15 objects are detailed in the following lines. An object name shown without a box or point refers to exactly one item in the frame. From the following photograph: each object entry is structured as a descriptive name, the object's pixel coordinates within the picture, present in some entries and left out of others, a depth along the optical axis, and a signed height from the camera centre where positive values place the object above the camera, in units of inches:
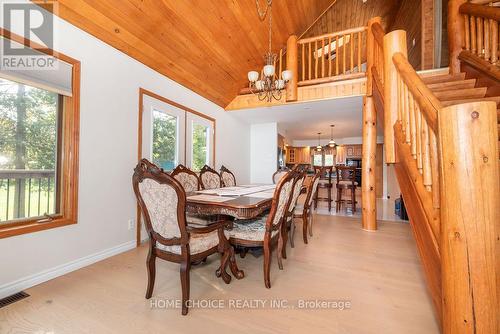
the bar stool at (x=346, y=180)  183.0 -9.1
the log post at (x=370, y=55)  125.8 +69.7
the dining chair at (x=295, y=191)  80.8 -8.8
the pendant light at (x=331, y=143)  297.1 +38.0
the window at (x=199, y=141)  143.9 +20.6
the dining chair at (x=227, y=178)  137.8 -5.5
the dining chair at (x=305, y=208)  107.3 -20.1
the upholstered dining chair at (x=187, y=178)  105.1 -4.3
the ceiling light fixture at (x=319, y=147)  323.4 +36.2
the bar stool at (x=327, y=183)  188.7 -12.5
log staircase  31.9 -2.8
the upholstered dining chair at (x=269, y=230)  66.6 -20.5
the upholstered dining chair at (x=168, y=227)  51.4 -15.5
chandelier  96.8 +44.2
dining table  63.6 -11.0
